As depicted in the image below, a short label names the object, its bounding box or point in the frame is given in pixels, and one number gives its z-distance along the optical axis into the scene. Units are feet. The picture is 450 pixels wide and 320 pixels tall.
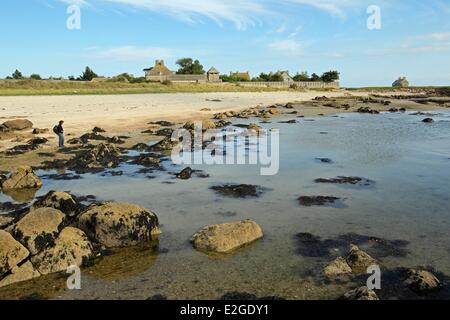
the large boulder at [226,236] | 30.94
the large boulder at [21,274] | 25.96
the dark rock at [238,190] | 45.52
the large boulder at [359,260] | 27.43
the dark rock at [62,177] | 52.49
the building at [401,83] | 620.90
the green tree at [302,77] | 522.43
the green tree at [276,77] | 477.77
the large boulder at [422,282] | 24.79
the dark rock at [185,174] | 52.80
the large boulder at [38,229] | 28.37
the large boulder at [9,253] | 26.27
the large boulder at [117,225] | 31.22
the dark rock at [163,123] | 107.94
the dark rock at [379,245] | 30.30
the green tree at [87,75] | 419.54
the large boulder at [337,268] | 26.92
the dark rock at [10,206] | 40.01
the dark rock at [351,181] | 50.31
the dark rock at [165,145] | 73.00
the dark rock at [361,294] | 22.98
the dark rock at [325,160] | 65.36
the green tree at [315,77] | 519.60
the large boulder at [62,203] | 35.91
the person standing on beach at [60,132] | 72.43
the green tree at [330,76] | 501.56
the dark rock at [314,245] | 30.29
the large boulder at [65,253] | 27.48
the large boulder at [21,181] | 47.52
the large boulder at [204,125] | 99.06
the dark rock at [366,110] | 173.76
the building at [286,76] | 489.26
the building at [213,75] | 455.87
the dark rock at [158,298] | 24.29
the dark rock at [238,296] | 24.35
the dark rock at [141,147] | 73.13
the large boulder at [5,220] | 33.20
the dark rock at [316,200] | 42.27
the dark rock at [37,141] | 75.92
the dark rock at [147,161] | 60.23
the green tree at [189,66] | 513.45
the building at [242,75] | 497.09
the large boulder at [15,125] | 91.91
